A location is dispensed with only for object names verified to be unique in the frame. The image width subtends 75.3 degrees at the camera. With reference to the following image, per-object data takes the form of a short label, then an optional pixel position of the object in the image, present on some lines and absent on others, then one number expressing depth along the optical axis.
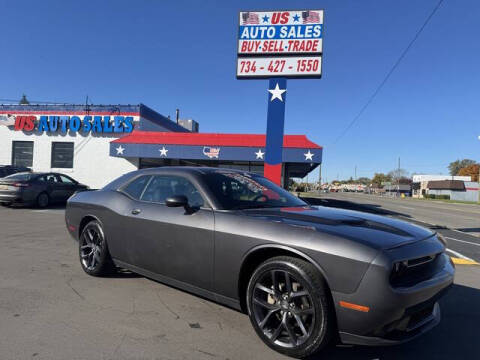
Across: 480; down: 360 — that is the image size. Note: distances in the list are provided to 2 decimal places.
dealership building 19.61
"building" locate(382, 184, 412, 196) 107.12
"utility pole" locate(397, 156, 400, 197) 107.94
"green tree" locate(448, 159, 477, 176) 120.43
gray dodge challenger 2.15
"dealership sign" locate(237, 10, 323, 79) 11.10
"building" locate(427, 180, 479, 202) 71.62
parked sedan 10.66
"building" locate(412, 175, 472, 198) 89.56
